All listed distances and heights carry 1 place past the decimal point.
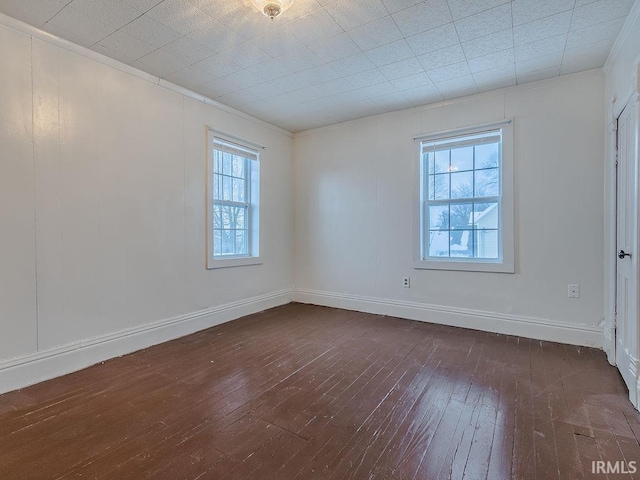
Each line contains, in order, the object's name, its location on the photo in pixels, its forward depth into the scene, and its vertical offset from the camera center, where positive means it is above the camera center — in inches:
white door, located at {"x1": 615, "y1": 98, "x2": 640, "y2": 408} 79.0 -2.9
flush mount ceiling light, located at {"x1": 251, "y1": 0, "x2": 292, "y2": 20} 78.1 +57.2
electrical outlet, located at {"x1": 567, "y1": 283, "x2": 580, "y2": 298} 118.9 -19.0
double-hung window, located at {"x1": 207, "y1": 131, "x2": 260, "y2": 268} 144.6 +16.6
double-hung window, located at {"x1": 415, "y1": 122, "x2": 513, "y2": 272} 132.3 +17.1
